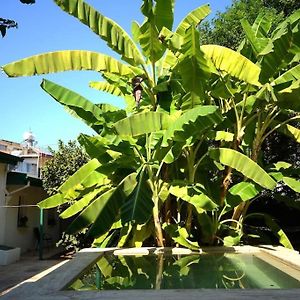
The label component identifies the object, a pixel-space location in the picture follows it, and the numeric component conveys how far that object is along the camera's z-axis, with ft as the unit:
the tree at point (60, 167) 34.05
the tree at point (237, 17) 29.91
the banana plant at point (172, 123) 17.50
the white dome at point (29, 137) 75.06
